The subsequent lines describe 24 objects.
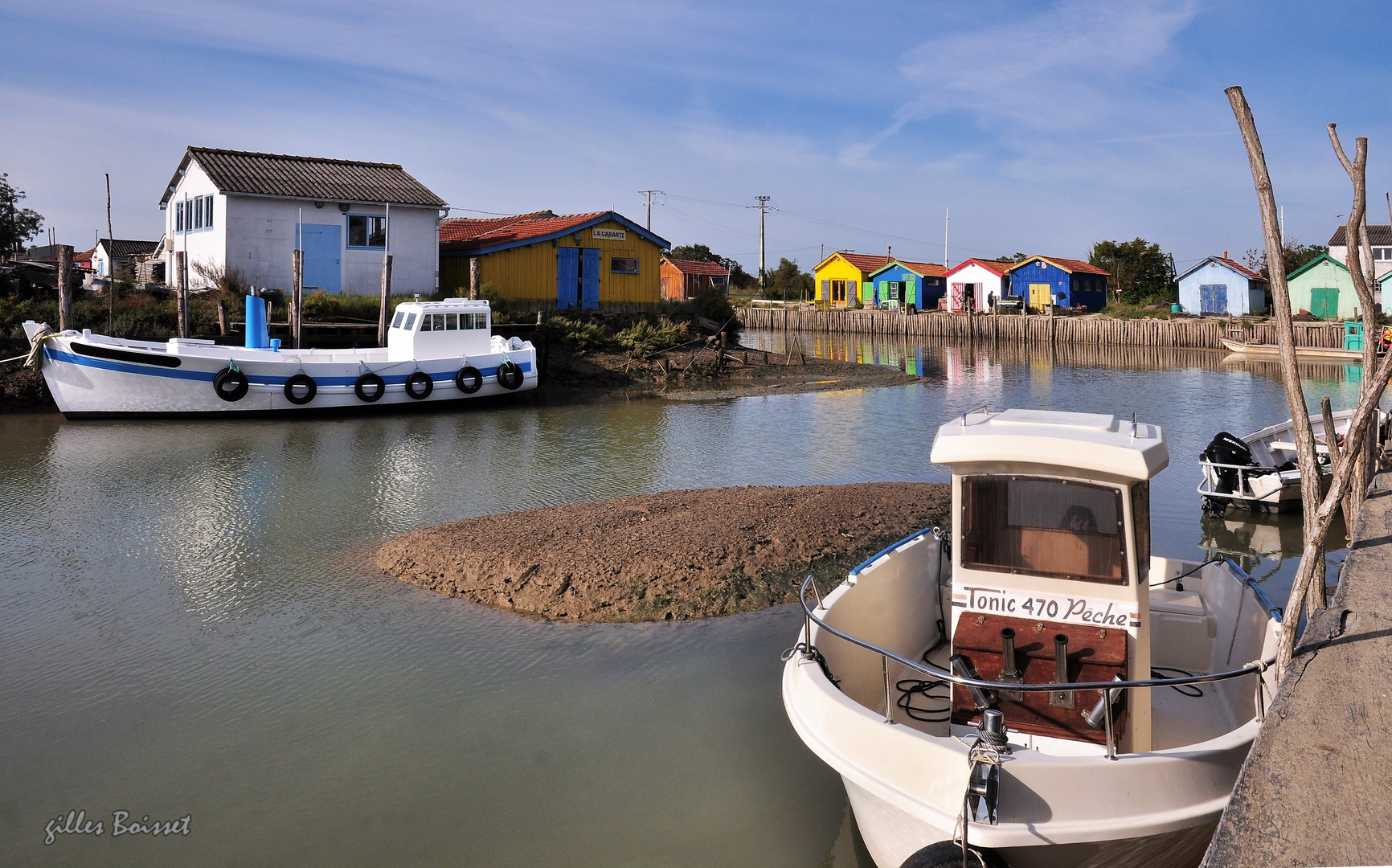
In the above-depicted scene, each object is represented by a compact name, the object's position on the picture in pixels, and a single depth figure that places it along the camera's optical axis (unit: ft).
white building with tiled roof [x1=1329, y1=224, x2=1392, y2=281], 166.95
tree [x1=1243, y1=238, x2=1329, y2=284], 188.85
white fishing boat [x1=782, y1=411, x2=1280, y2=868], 14.40
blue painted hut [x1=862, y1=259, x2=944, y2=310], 209.15
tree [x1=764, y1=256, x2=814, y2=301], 252.42
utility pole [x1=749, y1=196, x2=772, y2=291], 273.33
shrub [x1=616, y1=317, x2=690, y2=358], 102.78
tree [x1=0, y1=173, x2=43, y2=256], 109.60
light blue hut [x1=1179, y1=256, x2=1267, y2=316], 170.30
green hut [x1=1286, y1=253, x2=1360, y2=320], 154.30
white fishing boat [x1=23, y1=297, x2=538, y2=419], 67.36
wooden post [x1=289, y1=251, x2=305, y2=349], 79.20
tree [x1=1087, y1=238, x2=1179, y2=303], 209.87
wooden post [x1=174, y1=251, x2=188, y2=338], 78.59
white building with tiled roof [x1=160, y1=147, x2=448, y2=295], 94.02
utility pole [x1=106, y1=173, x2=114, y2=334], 79.71
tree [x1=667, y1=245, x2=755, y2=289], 302.45
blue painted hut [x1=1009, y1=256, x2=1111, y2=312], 188.34
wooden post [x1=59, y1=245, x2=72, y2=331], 70.95
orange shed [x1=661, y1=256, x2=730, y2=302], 224.74
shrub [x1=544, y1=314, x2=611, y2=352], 98.99
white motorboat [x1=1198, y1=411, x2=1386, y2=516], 44.88
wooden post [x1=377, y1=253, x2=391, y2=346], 84.84
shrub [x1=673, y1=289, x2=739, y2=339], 119.14
